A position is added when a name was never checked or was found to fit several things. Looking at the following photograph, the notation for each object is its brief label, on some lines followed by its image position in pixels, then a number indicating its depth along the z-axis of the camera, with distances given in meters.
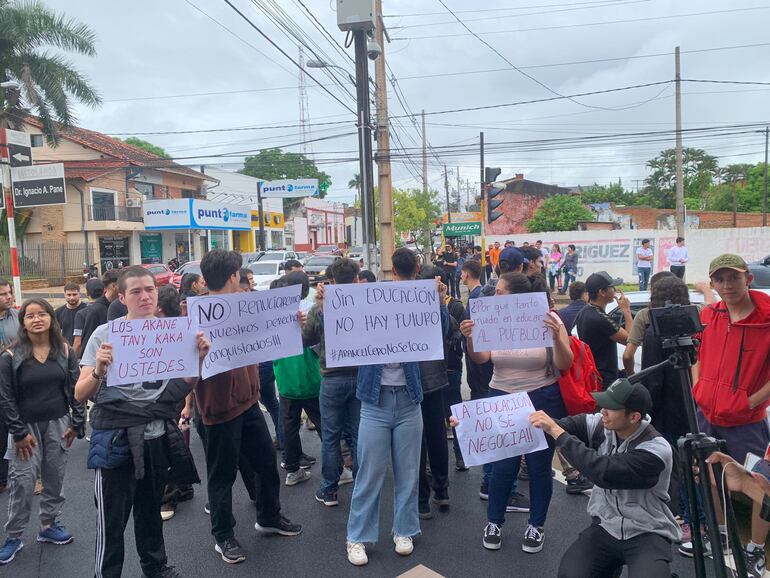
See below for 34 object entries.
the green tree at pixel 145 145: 60.86
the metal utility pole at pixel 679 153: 20.72
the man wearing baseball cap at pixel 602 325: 4.62
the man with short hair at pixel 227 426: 3.62
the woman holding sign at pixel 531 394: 3.72
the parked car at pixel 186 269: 21.41
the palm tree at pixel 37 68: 20.28
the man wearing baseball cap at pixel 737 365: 3.28
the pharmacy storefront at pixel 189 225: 33.06
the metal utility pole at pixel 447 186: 45.60
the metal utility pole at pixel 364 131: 9.20
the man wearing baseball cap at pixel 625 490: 2.64
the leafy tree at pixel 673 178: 55.81
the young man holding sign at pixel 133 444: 3.04
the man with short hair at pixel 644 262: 17.33
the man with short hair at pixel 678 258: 16.41
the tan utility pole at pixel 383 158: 11.84
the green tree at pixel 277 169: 71.69
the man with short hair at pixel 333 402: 4.23
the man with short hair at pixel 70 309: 6.43
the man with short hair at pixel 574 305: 4.89
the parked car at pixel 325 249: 46.01
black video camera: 2.52
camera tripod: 2.32
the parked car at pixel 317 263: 25.31
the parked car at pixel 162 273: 22.54
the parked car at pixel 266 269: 21.86
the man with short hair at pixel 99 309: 5.84
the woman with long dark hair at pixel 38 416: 3.81
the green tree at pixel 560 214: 36.88
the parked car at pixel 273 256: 24.84
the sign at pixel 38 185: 13.43
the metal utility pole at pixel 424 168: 37.87
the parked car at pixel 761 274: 14.95
